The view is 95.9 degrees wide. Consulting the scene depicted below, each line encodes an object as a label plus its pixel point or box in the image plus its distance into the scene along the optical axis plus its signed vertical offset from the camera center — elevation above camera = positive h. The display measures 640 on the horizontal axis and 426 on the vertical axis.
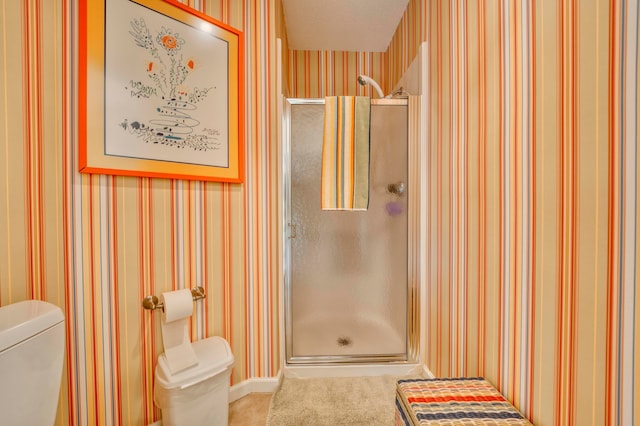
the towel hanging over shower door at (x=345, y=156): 1.67 +0.30
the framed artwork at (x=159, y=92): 1.10 +0.50
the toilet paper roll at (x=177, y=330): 1.20 -0.54
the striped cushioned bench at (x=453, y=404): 0.85 -0.63
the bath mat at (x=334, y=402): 1.36 -1.01
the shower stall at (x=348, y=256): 1.77 -0.31
